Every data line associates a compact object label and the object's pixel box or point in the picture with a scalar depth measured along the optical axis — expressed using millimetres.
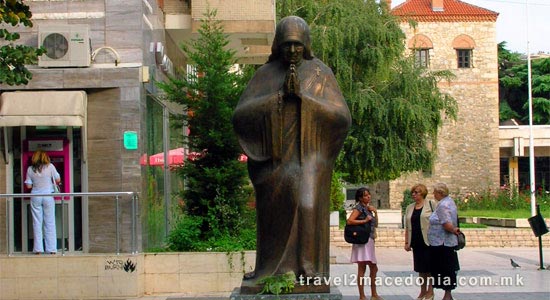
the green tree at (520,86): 69250
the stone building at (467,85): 59281
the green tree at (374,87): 32594
